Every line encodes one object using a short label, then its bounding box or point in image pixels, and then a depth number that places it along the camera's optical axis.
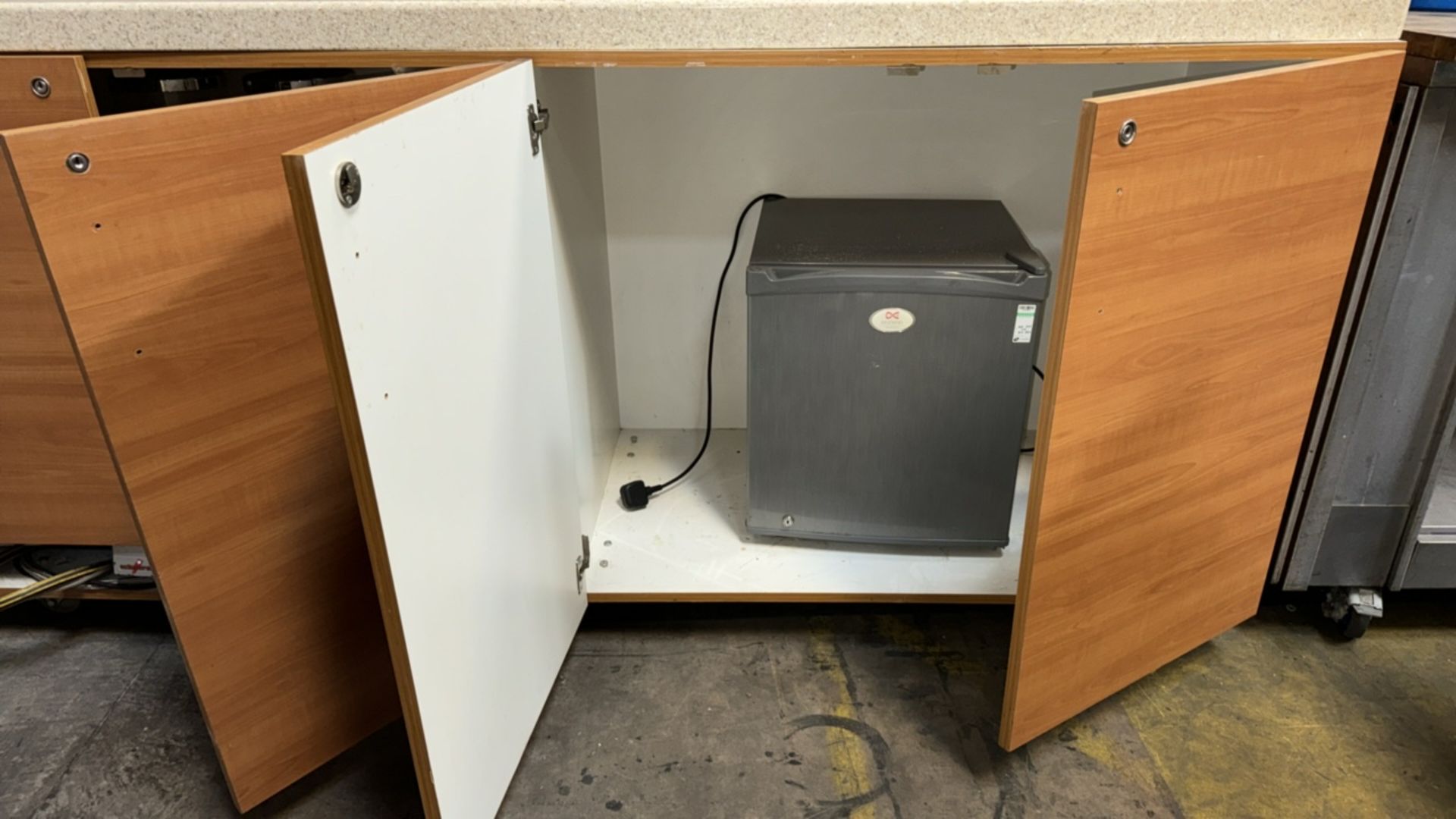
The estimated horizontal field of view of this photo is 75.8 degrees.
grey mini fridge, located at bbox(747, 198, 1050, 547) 1.18
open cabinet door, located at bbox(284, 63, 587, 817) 0.64
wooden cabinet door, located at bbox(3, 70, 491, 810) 0.76
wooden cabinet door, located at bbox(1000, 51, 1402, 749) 0.81
